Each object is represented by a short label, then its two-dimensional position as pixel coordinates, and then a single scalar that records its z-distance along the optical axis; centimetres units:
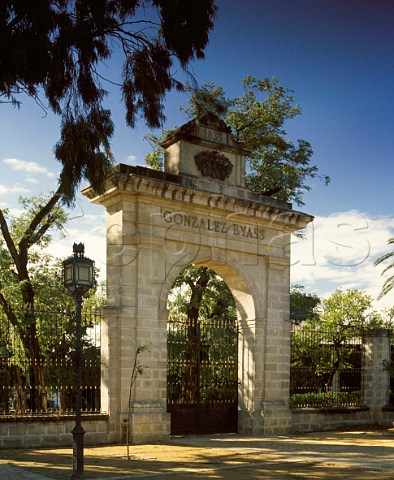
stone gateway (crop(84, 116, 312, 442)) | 1334
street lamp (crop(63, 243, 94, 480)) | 873
